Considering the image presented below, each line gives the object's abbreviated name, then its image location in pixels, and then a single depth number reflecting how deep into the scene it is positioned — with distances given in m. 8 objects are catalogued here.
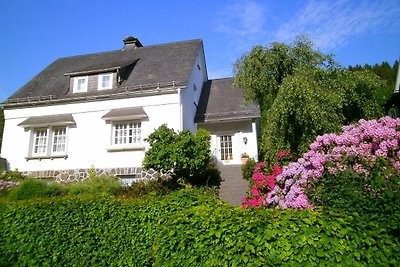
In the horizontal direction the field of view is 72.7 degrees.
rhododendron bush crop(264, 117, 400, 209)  5.71
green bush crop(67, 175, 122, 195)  11.33
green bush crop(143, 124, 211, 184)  11.45
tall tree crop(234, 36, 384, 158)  9.73
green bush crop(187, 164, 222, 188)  12.70
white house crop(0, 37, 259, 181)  14.41
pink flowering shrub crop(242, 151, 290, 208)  9.33
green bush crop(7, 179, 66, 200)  10.33
